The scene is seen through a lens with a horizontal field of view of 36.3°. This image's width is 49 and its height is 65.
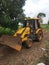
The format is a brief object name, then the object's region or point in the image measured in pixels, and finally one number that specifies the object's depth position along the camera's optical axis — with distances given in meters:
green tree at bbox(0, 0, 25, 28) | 6.43
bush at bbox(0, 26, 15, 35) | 7.43
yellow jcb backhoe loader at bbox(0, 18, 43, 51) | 4.81
